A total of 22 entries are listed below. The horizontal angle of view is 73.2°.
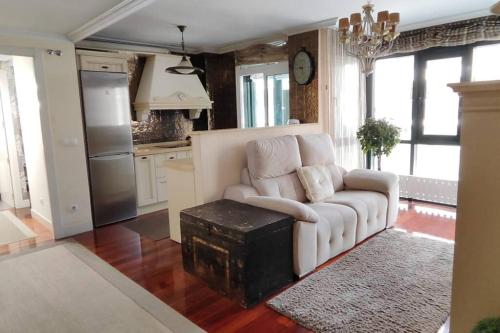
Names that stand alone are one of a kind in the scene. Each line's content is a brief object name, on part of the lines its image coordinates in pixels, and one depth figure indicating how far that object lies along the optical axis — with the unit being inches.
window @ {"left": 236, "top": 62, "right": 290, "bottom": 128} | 217.0
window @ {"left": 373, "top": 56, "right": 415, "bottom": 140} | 189.0
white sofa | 106.6
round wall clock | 173.8
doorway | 152.5
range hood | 193.8
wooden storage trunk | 92.6
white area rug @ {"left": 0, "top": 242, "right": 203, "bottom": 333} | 87.2
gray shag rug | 84.4
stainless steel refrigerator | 160.1
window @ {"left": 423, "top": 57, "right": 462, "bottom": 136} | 172.7
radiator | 172.8
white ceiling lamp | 168.1
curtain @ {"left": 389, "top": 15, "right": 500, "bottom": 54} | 150.9
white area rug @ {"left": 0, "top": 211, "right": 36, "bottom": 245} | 152.3
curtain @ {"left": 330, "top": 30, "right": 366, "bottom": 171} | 179.3
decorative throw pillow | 132.0
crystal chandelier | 104.7
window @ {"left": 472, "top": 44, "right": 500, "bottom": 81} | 158.6
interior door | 205.3
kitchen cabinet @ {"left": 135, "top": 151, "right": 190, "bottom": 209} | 180.2
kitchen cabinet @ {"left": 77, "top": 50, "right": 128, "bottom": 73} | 158.2
